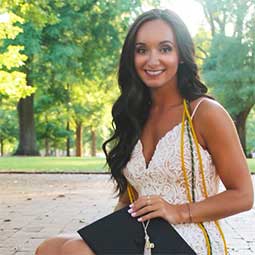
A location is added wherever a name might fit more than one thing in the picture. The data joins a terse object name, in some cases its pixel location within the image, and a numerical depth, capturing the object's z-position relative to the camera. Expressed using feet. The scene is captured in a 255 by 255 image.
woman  6.64
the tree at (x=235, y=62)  81.97
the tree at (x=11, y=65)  43.47
